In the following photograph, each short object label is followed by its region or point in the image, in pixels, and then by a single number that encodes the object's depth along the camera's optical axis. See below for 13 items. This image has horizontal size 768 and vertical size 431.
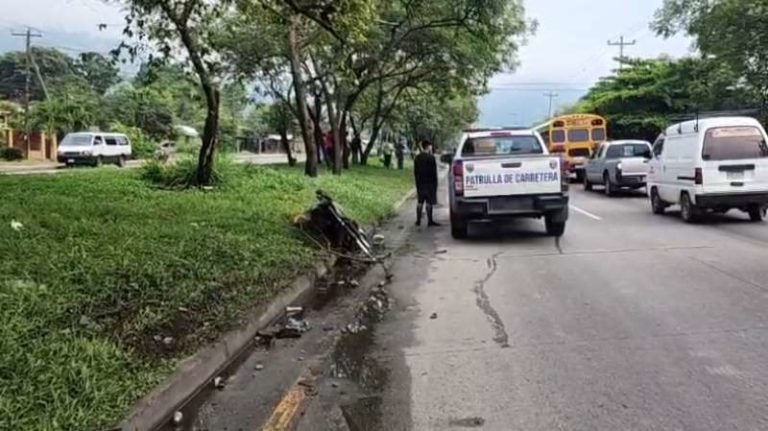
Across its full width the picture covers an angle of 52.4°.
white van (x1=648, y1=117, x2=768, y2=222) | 14.62
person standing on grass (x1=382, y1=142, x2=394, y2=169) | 48.06
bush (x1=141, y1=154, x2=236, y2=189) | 16.14
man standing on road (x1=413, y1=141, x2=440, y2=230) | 15.73
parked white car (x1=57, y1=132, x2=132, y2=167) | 37.34
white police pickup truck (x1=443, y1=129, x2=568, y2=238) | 12.74
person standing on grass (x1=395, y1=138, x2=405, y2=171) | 50.91
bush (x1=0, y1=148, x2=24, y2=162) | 43.81
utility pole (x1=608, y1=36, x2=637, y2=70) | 54.85
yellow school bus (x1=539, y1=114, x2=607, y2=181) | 33.06
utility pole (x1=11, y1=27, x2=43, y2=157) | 50.00
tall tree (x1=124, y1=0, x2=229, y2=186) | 13.83
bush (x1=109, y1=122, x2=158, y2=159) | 48.42
